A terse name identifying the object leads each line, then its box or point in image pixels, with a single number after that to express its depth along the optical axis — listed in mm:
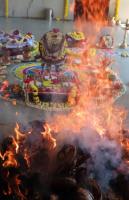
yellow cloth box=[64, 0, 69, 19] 18888
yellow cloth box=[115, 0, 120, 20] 19172
